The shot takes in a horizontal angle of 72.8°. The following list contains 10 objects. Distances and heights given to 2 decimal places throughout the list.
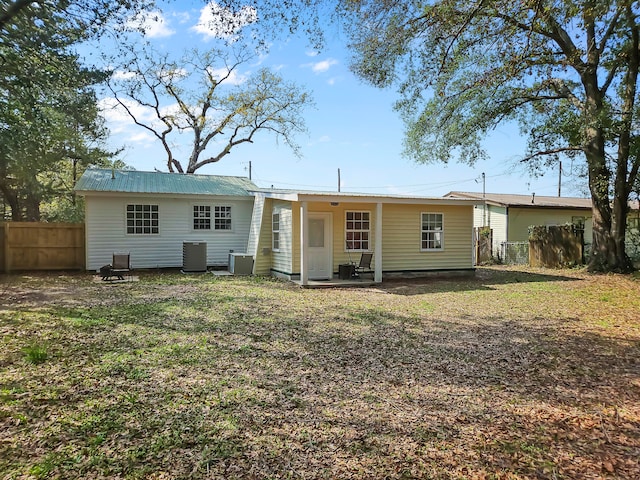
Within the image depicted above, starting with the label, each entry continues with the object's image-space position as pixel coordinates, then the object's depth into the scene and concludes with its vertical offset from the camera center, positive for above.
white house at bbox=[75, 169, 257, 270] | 14.71 +0.92
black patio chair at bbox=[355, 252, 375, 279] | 13.65 -0.69
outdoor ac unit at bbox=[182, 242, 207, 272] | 15.09 -0.53
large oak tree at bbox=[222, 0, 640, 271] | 8.18 +4.10
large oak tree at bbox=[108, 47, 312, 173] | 27.91 +8.55
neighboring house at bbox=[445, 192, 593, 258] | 22.97 +1.36
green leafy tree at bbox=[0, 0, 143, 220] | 6.88 +3.49
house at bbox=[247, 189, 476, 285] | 13.38 +0.23
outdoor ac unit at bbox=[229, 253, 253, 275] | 14.38 -0.74
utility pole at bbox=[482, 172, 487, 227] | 24.72 +1.43
